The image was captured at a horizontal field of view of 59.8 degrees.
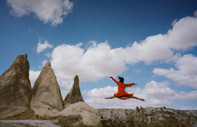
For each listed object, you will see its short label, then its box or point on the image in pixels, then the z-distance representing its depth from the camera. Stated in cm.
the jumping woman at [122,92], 1119
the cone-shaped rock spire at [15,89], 1421
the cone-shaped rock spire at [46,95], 1515
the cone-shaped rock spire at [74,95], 2463
